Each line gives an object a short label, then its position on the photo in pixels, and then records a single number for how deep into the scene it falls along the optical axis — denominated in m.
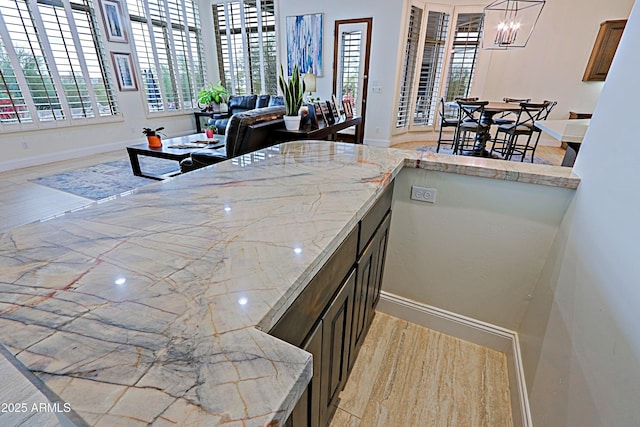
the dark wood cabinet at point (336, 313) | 0.76
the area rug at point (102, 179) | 3.72
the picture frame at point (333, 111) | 3.98
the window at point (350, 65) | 5.65
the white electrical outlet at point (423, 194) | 1.59
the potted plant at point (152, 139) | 4.01
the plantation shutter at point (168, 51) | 5.63
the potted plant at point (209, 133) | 4.61
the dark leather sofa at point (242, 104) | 5.83
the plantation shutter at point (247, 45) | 6.31
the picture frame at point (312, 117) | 3.65
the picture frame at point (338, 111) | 4.36
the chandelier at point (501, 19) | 5.52
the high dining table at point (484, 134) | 4.55
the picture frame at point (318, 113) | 3.68
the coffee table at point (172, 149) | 3.83
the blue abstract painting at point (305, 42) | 5.80
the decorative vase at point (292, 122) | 3.21
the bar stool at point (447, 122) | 5.02
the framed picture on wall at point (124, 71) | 5.29
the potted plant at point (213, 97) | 6.53
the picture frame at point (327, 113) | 3.84
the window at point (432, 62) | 5.67
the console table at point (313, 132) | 3.27
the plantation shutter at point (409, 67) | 5.50
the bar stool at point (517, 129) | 3.92
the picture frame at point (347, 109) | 4.66
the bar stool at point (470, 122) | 4.30
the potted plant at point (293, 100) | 2.97
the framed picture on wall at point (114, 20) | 4.99
